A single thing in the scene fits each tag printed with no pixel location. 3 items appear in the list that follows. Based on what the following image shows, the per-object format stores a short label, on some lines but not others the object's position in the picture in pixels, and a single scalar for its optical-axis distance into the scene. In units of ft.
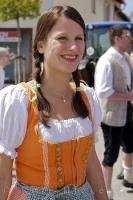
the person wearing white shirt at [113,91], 17.71
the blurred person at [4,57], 26.35
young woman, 8.05
